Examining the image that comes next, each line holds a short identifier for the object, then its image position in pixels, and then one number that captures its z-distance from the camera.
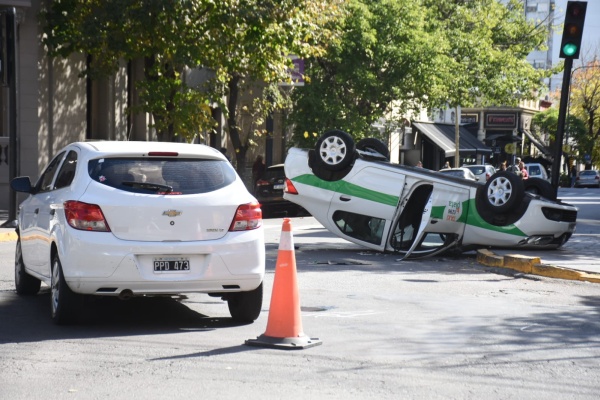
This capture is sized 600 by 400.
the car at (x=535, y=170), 57.26
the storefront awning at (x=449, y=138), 64.12
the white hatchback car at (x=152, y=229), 9.14
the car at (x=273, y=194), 31.17
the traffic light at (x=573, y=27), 16.81
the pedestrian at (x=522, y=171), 43.44
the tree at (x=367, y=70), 38.06
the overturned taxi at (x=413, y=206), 16.92
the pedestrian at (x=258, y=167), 35.81
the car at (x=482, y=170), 45.54
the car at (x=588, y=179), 78.00
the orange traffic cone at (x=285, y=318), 8.51
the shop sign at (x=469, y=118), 85.00
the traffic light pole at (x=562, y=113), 16.73
